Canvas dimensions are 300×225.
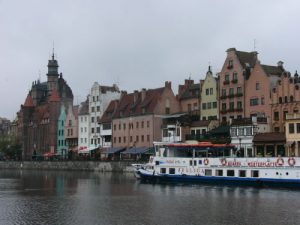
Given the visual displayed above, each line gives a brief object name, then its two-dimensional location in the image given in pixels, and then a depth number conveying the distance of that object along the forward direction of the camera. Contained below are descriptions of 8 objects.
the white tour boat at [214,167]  73.69
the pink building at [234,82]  108.06
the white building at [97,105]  146.75
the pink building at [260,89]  102.94
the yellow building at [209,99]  114.31
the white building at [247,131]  100.00
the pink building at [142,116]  127.75
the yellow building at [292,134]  92.25
